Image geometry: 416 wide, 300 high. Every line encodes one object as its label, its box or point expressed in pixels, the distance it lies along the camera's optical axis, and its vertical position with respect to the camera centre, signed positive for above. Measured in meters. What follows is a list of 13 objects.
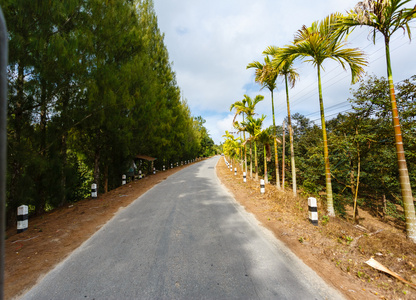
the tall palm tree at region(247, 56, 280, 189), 8.94 +4.40
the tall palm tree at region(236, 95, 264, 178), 13.19 +3.89
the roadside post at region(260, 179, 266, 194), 8.20 -1.35
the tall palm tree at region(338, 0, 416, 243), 4.30 +3.17
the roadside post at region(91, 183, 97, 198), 8.76 -1.31
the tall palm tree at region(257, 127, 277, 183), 11.21 +1.18
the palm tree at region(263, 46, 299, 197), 8.67 +4.43
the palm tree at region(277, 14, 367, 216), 5.73 +3.58
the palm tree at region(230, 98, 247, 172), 13.38 +3.89
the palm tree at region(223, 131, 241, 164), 22.20 +2.11
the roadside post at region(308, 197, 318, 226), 4.85 -1.52
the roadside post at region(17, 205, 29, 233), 4.80 -1.35
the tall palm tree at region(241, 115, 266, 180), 11.80 +2.09
